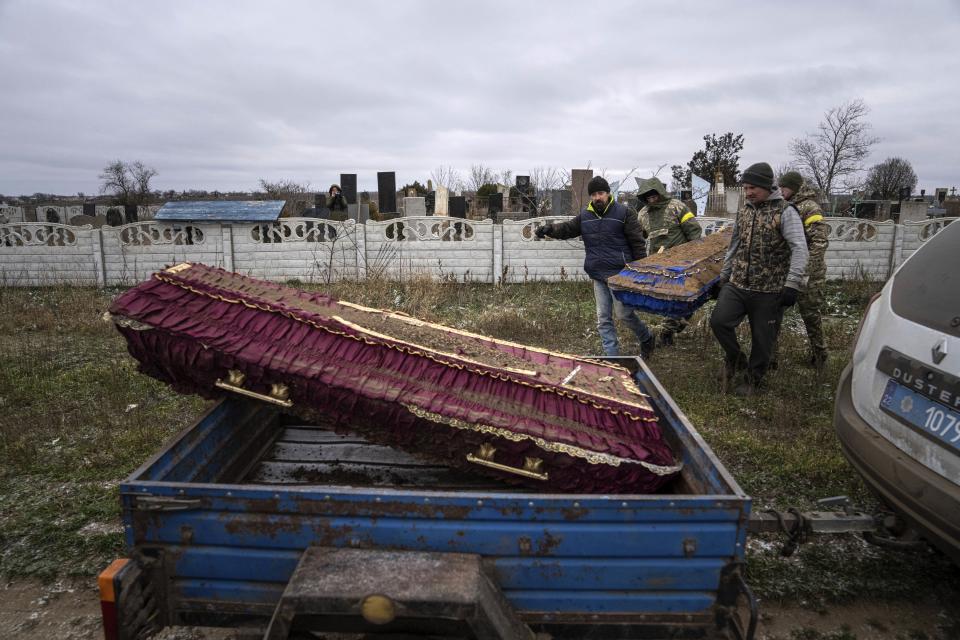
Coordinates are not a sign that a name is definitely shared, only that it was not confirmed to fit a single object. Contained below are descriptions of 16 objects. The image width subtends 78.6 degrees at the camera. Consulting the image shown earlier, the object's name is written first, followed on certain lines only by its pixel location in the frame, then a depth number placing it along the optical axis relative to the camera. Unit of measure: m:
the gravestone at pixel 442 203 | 14.48
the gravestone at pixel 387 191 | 15.15
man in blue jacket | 5.64
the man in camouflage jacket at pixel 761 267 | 4.34
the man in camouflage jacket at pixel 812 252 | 5.44
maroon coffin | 2.25
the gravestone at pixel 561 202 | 13.52
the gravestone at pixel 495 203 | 15.62
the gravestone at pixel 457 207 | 13.35
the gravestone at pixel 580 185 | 12.75
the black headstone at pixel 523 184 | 17.09
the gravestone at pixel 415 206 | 13.24
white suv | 2.21
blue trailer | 1.81
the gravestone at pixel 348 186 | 14.80
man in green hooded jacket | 6.82
